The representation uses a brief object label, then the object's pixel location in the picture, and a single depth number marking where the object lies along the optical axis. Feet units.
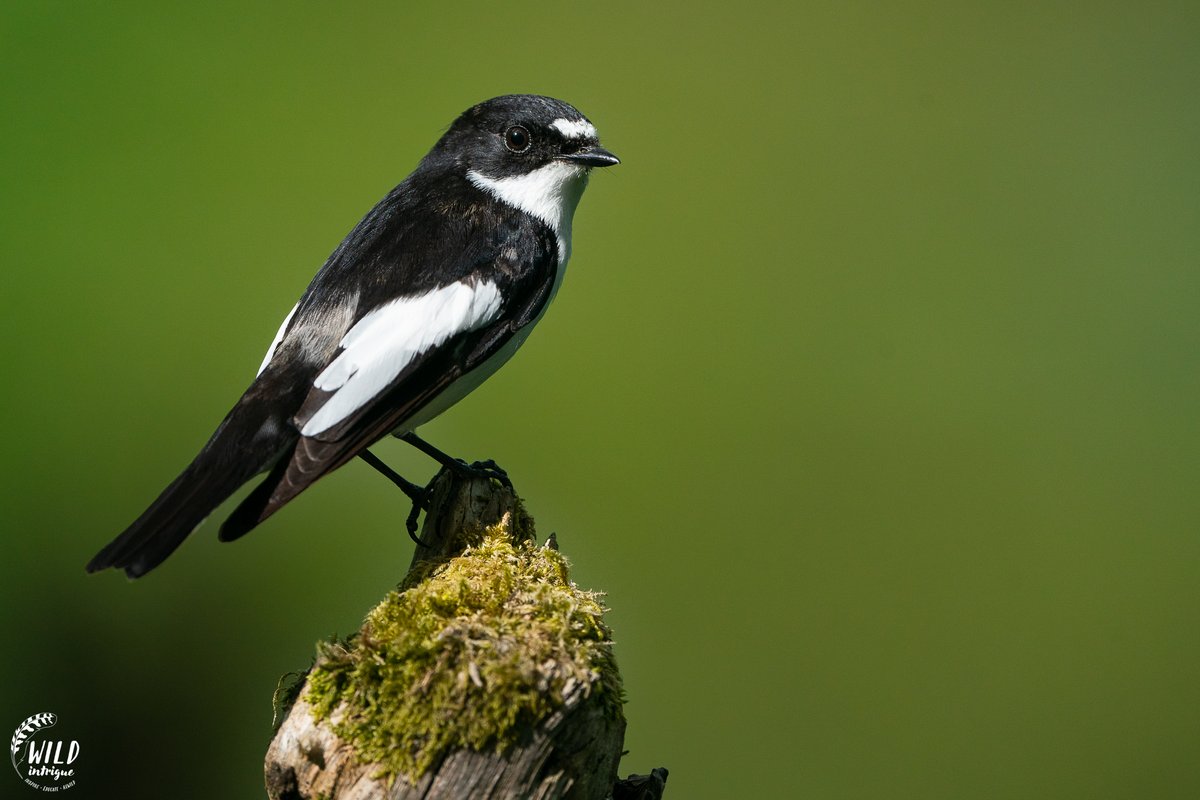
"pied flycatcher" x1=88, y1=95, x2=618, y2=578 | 21.08
